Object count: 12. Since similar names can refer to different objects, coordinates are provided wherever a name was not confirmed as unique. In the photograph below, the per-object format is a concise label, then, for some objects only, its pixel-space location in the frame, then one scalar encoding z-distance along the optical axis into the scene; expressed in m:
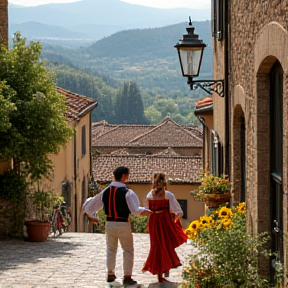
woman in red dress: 9.80
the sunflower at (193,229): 10.04
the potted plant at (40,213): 16.20
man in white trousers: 9.39
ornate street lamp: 12.79
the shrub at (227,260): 7.55
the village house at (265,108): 6.86
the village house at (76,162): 24.25
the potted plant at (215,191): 13.30
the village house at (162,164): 42.09
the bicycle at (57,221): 17.78
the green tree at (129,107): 178.12
